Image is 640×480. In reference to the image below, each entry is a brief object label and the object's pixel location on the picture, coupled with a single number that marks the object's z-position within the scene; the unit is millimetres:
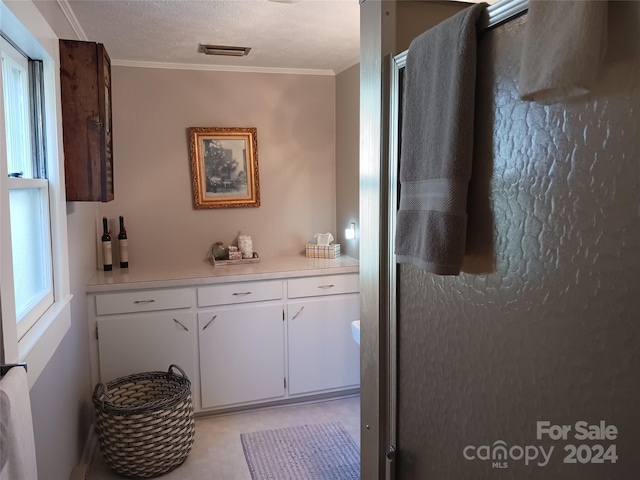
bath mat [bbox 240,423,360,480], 2596
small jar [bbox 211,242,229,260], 3529
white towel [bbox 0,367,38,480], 1056
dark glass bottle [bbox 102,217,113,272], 3258
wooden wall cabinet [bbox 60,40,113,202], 2227
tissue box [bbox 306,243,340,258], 3633
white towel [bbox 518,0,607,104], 589
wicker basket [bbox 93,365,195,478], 2498
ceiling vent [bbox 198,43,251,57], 3066
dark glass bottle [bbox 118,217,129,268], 3349
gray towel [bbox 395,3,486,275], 840
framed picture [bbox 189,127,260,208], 3559
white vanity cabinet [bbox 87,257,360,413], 2941
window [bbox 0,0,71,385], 1722
